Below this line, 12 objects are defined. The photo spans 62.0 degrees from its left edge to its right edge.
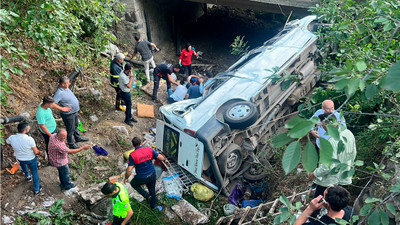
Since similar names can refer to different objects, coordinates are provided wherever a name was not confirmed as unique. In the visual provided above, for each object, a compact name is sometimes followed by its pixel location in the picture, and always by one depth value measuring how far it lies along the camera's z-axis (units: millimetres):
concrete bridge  9812
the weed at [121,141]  6980
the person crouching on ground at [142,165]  4949
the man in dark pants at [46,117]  5300
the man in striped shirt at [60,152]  5066
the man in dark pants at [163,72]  8398
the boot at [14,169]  5580
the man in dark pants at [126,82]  7059
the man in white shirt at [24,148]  4930
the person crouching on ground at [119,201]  4194
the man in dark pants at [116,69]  7146
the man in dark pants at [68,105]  5719
